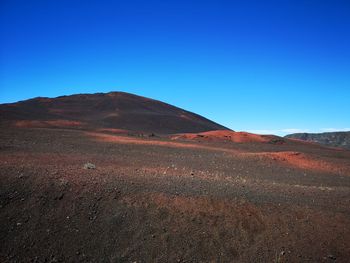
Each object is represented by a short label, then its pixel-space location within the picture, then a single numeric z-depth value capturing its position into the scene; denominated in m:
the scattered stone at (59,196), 7.90
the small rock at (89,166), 10.82
